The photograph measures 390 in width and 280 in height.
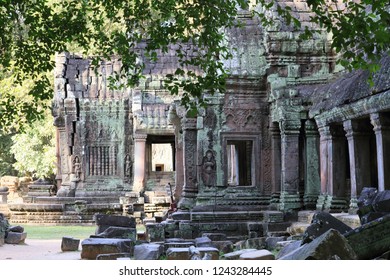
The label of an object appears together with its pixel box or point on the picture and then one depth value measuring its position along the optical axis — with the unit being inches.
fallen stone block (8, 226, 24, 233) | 661.3
